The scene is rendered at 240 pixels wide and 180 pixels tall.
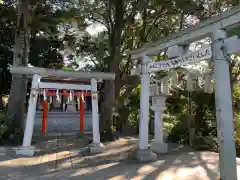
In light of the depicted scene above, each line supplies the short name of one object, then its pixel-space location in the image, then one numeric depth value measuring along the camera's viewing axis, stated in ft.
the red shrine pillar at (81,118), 29.64
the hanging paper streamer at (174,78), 18.63
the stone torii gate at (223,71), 10.55
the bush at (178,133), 25.49
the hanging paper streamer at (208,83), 15.01
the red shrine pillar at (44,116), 28.87
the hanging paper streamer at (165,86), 20.24
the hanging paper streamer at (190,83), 19.13
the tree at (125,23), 26.10
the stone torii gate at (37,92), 18.94
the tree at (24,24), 24.80
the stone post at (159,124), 20.37
